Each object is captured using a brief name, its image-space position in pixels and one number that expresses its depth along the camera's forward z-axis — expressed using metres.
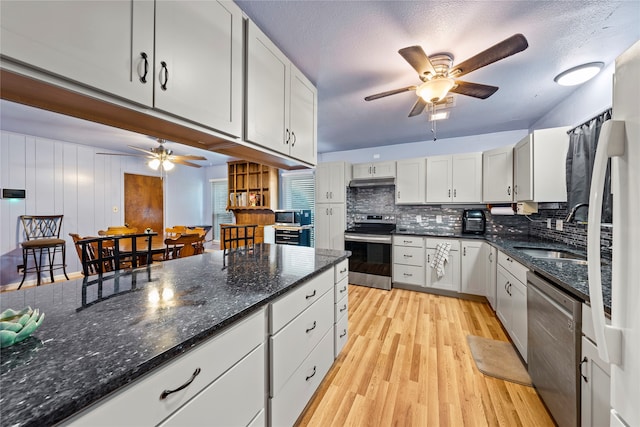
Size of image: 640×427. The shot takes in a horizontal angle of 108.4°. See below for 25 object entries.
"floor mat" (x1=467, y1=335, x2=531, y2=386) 1.78
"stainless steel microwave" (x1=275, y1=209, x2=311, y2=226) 4.81
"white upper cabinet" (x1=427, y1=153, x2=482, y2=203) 3.39
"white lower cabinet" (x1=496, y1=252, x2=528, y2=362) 1.88
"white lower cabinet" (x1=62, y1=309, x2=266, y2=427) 0.56
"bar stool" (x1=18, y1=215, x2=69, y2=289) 3.52
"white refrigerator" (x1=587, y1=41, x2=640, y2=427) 0.54
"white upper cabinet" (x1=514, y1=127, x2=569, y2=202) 2.43
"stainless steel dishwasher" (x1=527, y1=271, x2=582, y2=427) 1.16
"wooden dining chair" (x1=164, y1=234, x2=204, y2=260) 3.23
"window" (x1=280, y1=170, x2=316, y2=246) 5.27
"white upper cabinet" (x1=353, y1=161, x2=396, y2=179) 3.96
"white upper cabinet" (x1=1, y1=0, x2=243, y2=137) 0.67
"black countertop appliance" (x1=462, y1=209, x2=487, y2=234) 3.50
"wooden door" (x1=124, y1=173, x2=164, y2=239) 5.10
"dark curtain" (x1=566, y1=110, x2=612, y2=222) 2.02
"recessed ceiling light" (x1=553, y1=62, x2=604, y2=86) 1.95
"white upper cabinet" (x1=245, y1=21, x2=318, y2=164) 1.41
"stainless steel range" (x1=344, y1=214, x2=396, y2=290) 3.70
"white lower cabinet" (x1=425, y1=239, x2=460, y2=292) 3.33
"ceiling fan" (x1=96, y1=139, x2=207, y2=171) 3.67
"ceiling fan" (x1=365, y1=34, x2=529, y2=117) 1.42
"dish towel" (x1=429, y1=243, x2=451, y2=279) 3.32
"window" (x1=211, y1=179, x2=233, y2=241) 6.57
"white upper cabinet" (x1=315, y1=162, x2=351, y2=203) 4.08
